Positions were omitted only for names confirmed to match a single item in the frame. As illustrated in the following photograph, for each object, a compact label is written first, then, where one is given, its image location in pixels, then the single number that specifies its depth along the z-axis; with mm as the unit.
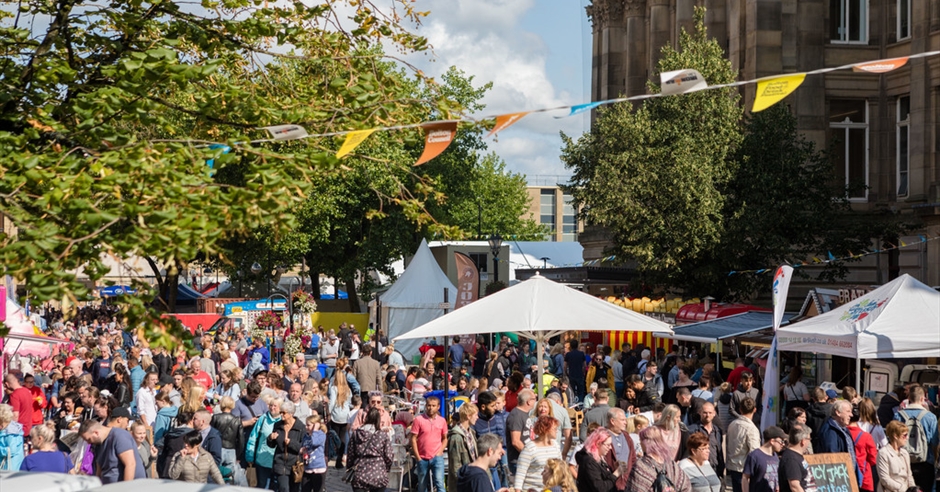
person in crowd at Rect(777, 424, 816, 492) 10531
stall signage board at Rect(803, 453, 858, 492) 11688
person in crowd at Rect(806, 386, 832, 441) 14461
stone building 33062
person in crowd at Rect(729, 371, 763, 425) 16442
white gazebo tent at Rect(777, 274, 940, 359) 15047
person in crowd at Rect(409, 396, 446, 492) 13594
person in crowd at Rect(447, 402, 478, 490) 12754
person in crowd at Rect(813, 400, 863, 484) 12594
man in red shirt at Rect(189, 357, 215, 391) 19320
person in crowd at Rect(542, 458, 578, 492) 9562
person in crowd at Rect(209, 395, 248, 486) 13578
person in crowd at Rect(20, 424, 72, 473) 10852
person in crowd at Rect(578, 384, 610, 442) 13945
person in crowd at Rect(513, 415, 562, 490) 10734
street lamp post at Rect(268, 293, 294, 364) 34706
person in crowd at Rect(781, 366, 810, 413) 18500
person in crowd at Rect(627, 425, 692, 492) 10148
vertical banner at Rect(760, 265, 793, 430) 16156
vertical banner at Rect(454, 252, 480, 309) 32188
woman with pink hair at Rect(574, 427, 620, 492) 10555
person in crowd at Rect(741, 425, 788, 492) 10953
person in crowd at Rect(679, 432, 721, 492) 10766
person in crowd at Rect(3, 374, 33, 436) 16672
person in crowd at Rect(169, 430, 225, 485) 11750
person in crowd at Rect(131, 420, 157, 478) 12359
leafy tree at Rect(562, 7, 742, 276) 31156
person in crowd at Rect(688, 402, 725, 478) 12977
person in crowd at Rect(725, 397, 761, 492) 12859
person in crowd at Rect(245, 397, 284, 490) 13328
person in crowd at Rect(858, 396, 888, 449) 13273
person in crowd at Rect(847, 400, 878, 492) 12641
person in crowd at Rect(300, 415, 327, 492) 13156
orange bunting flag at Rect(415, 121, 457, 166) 9414
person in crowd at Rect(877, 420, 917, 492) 12062
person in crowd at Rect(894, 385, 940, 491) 13367
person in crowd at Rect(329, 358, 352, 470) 17469
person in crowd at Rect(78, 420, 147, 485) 11531
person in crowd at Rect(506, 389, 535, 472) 13180
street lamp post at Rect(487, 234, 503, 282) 43938
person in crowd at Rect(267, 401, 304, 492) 13156
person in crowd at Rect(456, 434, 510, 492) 10297
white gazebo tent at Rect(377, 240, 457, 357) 37781
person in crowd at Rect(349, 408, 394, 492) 12812
